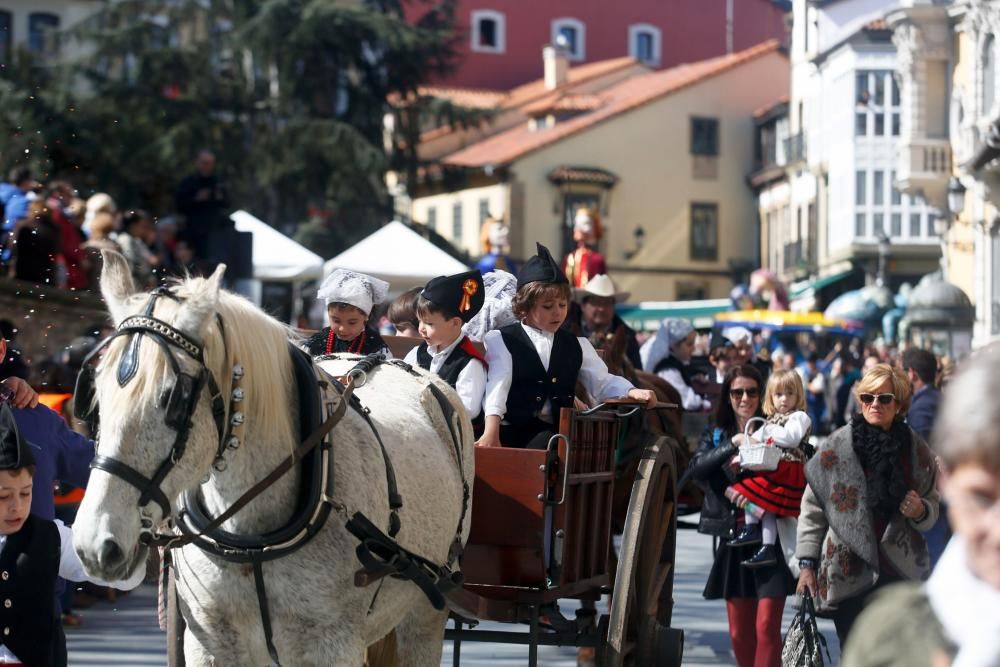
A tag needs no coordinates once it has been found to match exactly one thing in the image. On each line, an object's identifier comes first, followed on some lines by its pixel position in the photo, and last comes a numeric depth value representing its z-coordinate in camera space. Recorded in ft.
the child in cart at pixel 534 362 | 47.98
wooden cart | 44.80
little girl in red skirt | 55.28
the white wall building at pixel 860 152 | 371.61
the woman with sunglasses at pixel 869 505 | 49.81
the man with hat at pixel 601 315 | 71.57
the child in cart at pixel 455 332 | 46.60
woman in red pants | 54.42
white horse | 31.00
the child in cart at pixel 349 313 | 46.07
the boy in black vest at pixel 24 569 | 37.11
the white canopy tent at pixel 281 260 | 117.69
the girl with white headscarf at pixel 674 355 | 85.93
